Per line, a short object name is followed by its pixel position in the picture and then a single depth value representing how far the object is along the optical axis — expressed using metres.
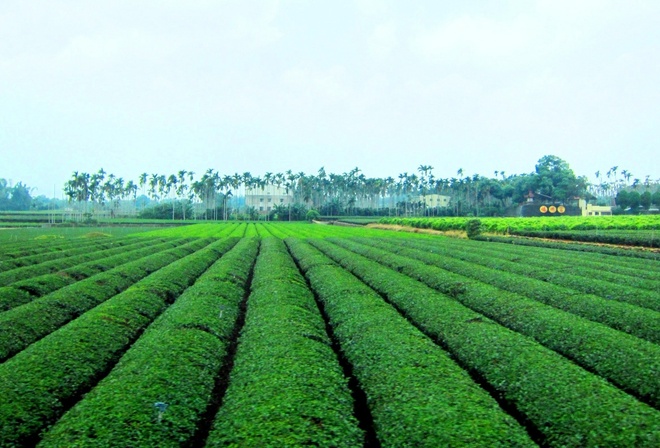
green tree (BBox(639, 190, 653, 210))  104.56
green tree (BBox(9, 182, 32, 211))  187.25
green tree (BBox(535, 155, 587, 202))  122.81
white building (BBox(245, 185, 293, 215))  168.62
